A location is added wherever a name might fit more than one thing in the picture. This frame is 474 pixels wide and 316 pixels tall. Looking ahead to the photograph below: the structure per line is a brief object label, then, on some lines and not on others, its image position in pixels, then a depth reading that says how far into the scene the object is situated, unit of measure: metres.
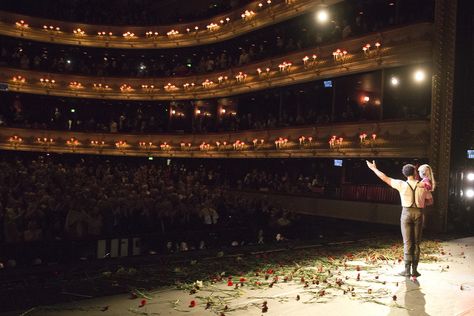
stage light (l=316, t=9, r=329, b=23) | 23.09
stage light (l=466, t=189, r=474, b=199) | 19.30
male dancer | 8.20
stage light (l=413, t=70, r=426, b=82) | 20.42
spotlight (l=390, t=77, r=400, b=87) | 23.25
